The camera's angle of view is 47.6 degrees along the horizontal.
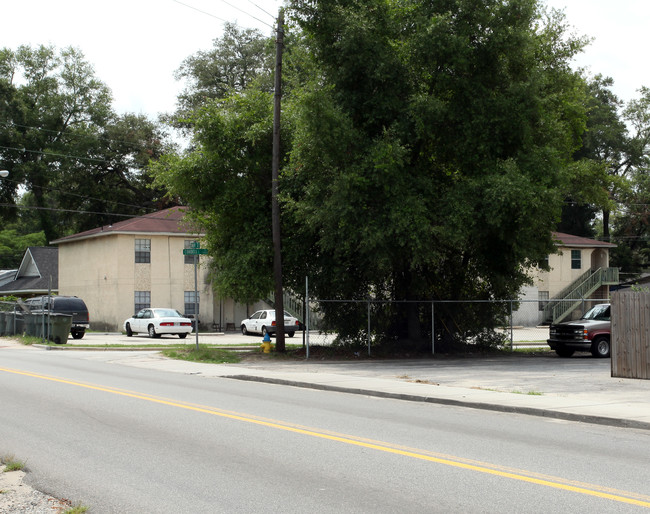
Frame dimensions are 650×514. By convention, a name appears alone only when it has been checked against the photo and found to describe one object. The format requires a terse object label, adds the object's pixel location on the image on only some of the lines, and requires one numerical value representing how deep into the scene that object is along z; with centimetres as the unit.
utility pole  2373
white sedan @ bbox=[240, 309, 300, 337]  3803
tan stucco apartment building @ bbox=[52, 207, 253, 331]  4478
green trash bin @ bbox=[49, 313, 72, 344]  3042
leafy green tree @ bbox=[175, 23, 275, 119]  6406
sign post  2284
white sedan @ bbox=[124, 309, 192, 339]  3759
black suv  3644
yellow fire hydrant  2520
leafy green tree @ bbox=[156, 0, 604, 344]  2177
